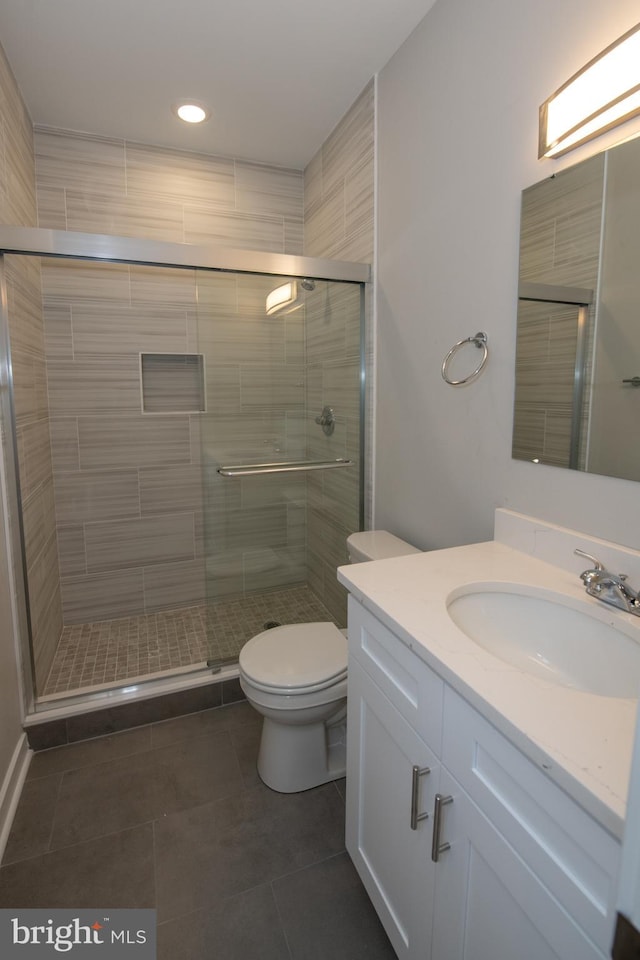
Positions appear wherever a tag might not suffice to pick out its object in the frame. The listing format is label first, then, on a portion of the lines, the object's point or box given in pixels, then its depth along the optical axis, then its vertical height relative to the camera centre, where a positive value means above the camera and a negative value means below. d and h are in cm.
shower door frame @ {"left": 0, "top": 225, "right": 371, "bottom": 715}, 173 +57
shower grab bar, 226 -28
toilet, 158 -94
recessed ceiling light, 221 +137
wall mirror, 106 +21
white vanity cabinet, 60 -66
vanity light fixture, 100 +68
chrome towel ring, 149 +17
